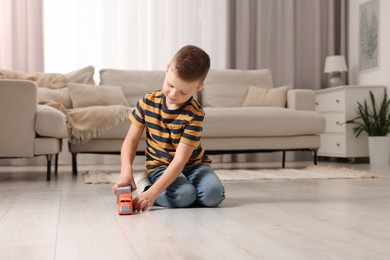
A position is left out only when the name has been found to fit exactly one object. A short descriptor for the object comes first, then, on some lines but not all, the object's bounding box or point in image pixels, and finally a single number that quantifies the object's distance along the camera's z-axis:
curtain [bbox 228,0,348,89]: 5.92
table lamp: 5.63
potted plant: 5.00
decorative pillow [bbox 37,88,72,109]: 4.33
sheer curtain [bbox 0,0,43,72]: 5.38
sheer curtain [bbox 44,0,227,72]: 5.61
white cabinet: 5.20
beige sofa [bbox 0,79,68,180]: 3.29
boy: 1.88
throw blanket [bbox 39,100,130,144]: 3.82
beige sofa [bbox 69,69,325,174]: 4.07
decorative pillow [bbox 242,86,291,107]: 4.72
